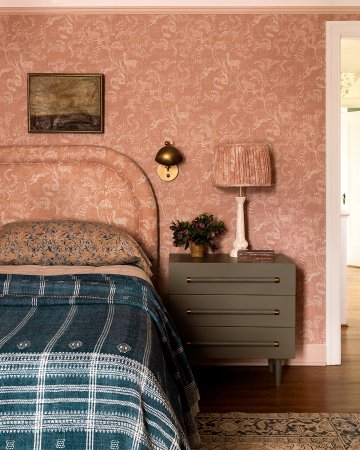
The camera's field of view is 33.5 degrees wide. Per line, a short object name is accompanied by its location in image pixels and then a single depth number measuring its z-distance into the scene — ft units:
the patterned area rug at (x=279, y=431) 8.35
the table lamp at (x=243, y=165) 11.07
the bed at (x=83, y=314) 5.72
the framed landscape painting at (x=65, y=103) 12.02
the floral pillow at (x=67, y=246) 10.25
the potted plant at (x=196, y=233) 11.55
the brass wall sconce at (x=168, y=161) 11.77
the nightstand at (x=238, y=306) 10.80
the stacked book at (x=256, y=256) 10.98
